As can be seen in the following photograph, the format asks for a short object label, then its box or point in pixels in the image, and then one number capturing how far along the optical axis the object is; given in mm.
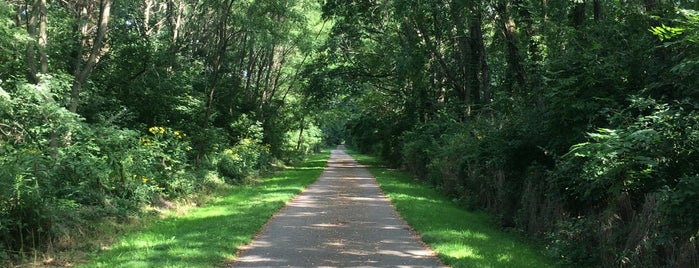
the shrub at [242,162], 21969
